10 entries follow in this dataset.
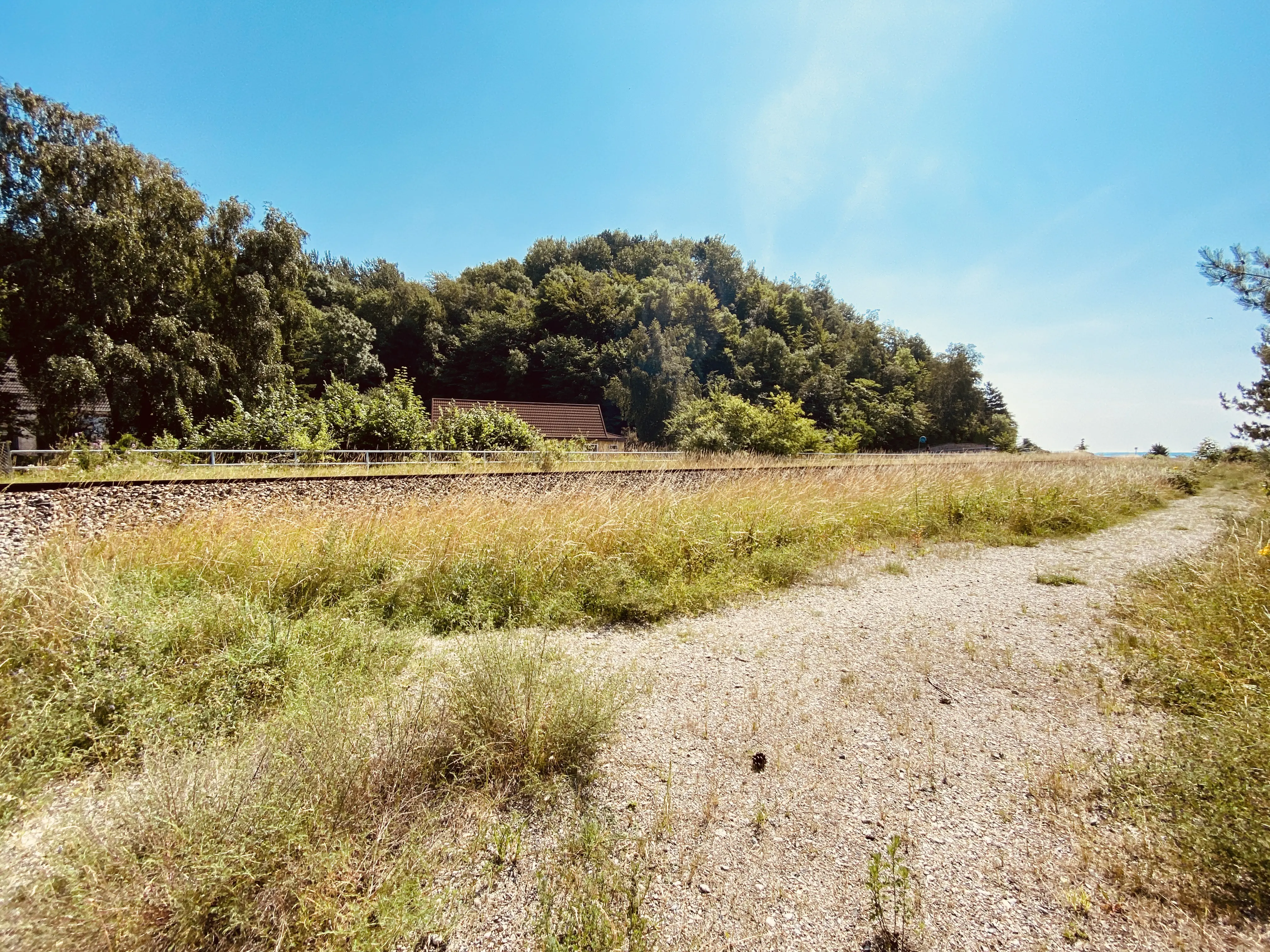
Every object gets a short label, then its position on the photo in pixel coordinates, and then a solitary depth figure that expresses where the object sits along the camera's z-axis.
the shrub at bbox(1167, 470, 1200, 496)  17.59
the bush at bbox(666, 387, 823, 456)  22.97
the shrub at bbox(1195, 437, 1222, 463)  23.19
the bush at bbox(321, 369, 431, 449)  18.36
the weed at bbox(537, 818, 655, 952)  1.88
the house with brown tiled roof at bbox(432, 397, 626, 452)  38.16
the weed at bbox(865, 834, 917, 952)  1.92
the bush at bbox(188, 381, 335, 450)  16.19
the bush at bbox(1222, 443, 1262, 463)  10.76
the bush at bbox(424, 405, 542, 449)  19.45
